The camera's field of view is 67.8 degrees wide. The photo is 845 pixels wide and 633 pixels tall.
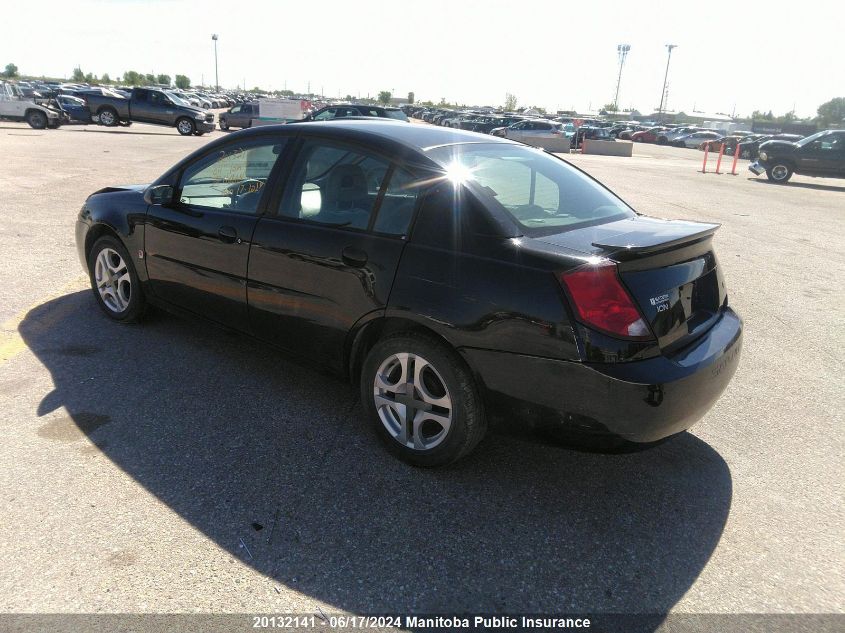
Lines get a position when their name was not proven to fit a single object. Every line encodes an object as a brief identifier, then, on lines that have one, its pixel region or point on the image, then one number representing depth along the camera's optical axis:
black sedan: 2.65
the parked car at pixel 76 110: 30.86
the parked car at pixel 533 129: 34.69
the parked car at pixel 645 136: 58.97
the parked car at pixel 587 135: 38.88
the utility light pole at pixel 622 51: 114.81
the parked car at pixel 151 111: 29.44
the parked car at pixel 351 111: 21.17
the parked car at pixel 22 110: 27.83
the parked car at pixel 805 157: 21.41
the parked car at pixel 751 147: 37.18
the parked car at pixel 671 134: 57.72
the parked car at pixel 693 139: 55.38
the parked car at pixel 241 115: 32.38
